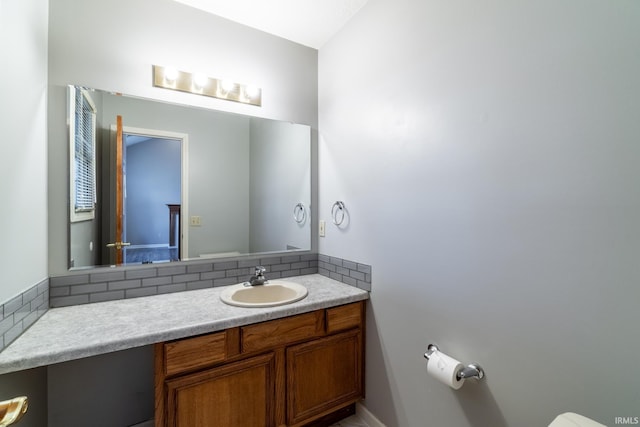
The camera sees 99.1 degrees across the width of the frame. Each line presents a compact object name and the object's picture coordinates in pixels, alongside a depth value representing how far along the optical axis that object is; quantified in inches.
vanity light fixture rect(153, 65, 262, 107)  66.9
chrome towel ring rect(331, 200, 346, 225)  77.3
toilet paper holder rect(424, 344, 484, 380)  44.5
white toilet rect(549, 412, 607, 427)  28.3
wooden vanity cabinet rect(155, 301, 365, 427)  48.4
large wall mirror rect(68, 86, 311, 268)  60.7
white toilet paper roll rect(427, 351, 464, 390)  44.5
